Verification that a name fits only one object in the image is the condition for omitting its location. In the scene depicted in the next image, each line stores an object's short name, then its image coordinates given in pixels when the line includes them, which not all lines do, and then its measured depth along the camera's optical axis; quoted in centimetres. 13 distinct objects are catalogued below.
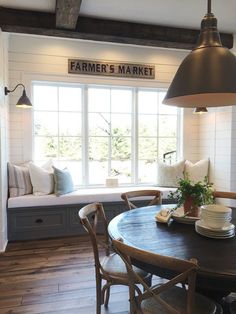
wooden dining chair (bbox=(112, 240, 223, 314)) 116
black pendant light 172
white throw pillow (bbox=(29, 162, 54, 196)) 373
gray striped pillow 369
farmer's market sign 416
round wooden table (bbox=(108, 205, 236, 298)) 123
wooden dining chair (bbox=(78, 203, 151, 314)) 180
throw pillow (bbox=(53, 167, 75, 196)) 374
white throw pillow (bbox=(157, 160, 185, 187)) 437
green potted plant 193
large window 426
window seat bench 358
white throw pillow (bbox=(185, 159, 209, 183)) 439
